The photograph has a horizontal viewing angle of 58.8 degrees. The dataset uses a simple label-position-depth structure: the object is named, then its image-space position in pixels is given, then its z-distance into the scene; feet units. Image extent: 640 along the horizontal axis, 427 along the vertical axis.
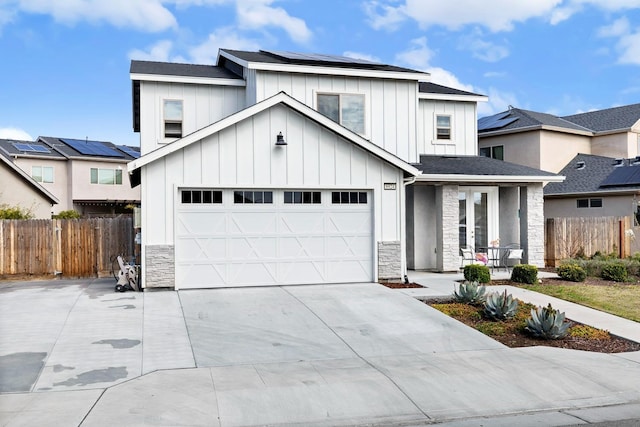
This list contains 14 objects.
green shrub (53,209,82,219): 95.71
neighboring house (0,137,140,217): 110.42
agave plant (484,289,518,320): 35.78
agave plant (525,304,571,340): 31.60
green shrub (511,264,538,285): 49.93
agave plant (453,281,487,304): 39.99
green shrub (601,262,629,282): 54.29
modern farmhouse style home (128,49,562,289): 44.98
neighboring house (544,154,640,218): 80.38
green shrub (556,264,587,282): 52.75
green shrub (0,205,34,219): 63.67
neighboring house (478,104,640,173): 92.07
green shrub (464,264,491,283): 48.75
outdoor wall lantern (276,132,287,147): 45.60
